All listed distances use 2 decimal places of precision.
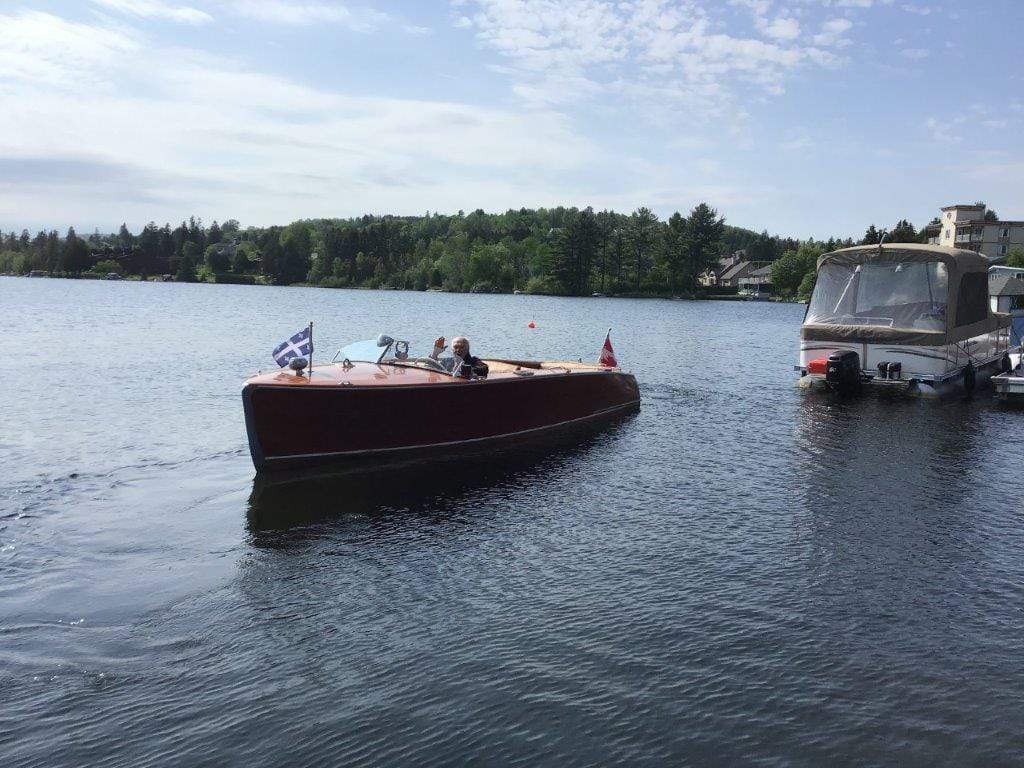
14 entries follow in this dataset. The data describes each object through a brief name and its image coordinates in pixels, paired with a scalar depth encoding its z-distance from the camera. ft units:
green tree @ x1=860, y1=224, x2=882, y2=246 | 370.32
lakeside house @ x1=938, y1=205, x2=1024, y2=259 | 385.70
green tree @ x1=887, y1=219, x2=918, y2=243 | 381.77
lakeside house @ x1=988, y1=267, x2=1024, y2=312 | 150.92
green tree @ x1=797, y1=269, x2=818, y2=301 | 460.96
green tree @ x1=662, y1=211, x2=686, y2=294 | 510.99
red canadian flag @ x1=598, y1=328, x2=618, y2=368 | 84.74
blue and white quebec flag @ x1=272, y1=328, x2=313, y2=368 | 58.95
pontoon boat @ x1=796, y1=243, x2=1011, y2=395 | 96.94
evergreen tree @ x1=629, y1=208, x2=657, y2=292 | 526.16
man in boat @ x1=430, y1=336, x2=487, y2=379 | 63.93
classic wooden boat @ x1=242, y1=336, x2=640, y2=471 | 55.36
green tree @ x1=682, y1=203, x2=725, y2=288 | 510.17
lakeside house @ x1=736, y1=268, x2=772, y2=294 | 573.33
